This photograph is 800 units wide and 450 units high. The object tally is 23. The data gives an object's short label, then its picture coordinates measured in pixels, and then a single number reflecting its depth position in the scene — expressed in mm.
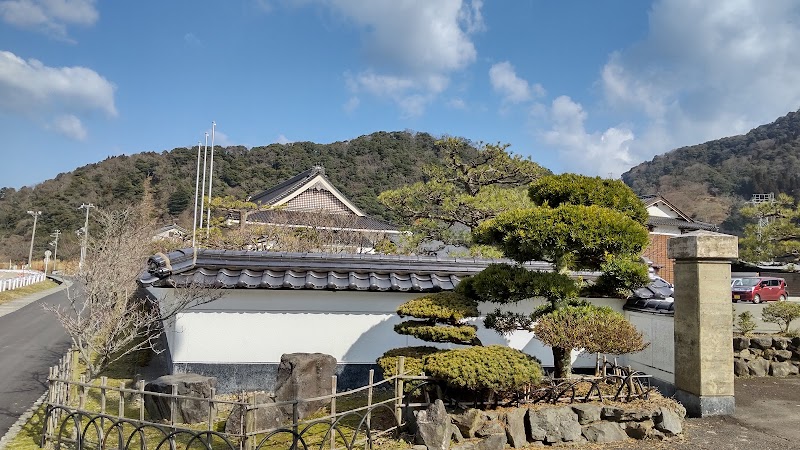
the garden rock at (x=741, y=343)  10508
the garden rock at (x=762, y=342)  10547
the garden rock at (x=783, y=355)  10562
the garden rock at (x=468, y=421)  6070
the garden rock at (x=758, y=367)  10328
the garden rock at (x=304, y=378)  7324
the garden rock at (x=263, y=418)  6254
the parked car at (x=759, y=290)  23938
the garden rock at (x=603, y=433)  6504
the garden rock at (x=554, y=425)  6383
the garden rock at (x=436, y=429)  5723
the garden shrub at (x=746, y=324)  11227
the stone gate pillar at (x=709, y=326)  7508
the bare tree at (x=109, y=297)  7461
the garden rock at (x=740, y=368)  10289
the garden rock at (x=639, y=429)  6594
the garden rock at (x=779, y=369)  10408
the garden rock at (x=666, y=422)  6664
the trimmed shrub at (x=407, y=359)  6664
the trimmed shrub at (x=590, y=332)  6715
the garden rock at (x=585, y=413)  6582
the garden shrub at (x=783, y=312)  12078
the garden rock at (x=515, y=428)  6223
